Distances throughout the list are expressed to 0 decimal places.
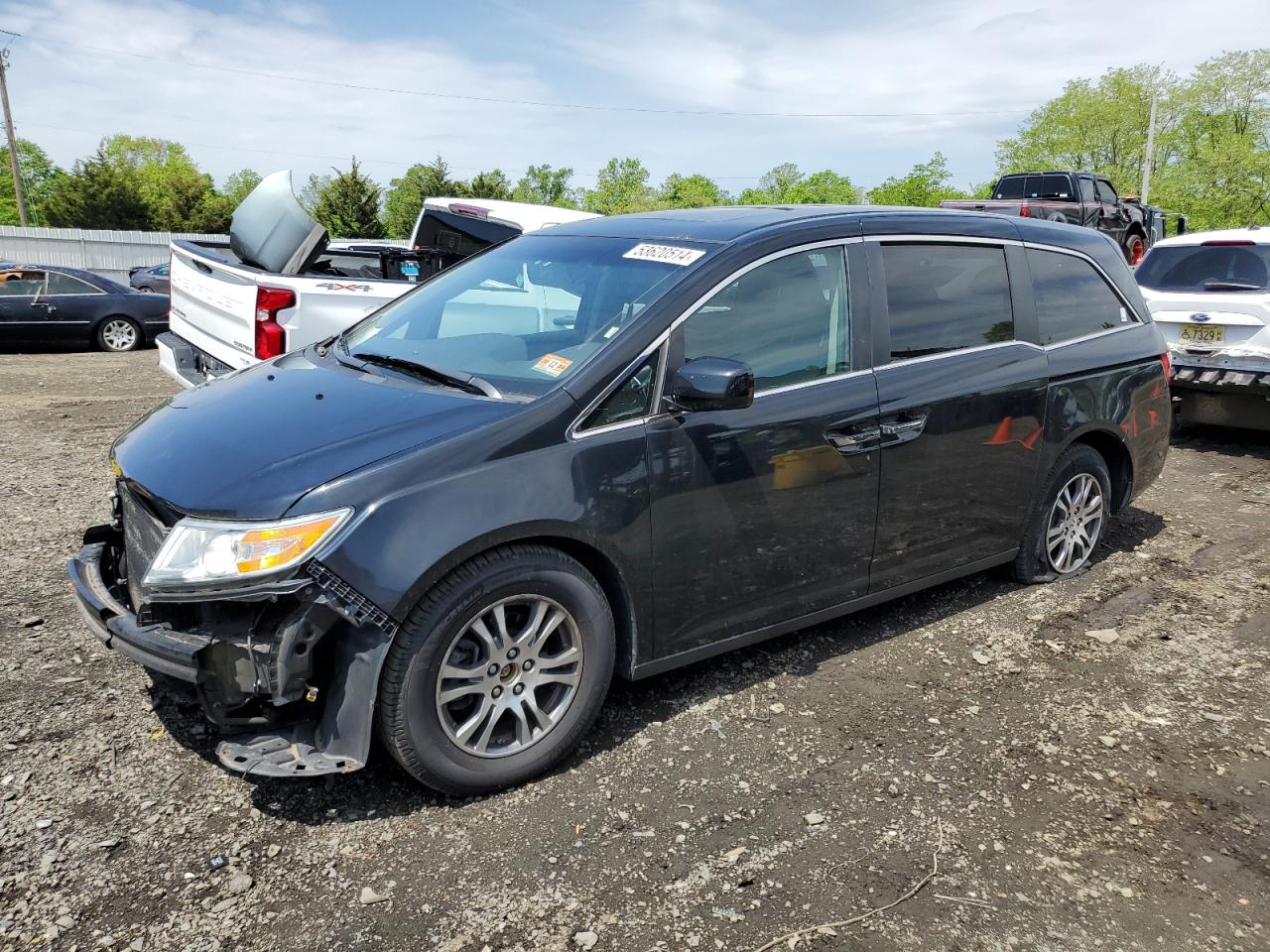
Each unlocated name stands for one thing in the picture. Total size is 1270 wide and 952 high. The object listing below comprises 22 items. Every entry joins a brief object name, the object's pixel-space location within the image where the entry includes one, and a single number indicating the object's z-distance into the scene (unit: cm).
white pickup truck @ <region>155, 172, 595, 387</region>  618
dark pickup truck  1750
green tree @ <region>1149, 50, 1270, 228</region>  4741
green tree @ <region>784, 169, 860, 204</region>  7781
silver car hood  666
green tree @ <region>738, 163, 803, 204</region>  8431
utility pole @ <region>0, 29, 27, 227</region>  4434
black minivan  275
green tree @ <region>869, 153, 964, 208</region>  5678
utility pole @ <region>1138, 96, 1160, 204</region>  4147
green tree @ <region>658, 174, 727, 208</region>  7862
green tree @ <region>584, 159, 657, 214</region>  7738
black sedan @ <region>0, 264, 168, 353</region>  1379
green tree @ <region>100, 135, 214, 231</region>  4950
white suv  760
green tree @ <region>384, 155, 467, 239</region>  4619
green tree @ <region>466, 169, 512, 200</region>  4656
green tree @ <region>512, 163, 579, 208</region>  7769
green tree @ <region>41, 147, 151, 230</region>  4653
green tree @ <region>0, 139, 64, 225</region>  8862
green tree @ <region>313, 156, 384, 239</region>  4003
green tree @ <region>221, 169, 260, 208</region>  12362
